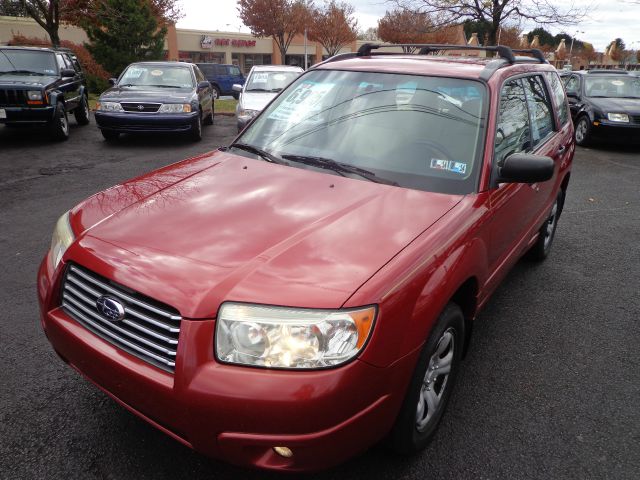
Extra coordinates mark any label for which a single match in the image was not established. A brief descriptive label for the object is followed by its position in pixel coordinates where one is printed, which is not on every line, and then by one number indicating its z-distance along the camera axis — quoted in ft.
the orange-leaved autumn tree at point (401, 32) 119.44
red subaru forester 5.78
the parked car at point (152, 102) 30.96
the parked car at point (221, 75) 90.15
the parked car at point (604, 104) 34.73
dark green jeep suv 29.43
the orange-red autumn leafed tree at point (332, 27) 147.13
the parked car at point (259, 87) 32.63
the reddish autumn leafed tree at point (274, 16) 123.75
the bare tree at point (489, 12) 52.75
